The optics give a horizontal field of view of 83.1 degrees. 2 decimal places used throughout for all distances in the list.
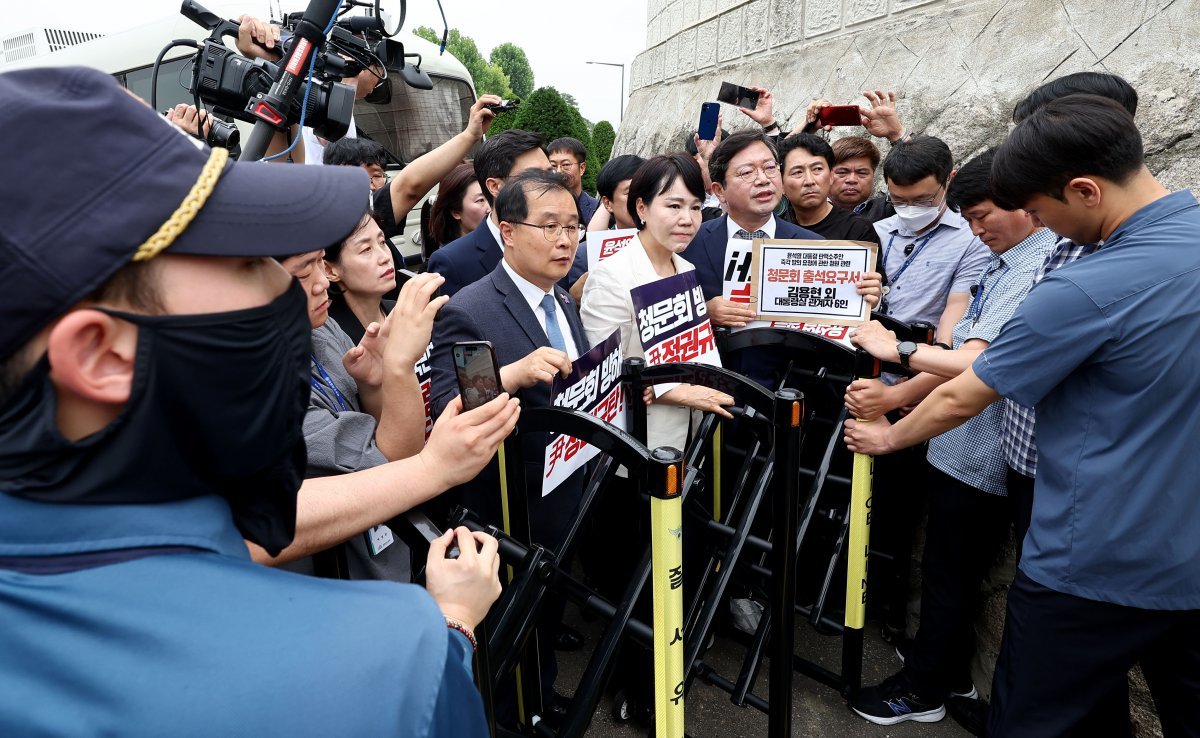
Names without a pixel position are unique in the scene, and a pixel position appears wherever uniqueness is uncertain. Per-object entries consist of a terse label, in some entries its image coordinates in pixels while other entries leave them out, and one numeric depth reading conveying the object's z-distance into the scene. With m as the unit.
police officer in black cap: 0.62
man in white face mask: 3.14
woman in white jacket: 2.54
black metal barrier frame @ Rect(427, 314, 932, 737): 1.67
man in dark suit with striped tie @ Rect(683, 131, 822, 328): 3.20
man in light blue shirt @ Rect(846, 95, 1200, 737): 1.61
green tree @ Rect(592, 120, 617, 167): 20.97
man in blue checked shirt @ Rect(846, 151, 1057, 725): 2.33
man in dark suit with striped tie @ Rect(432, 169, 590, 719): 2.27
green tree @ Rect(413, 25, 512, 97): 52.09
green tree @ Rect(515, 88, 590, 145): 14.53
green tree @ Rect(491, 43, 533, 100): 61.31
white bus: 6.69
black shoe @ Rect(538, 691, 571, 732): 2.12
